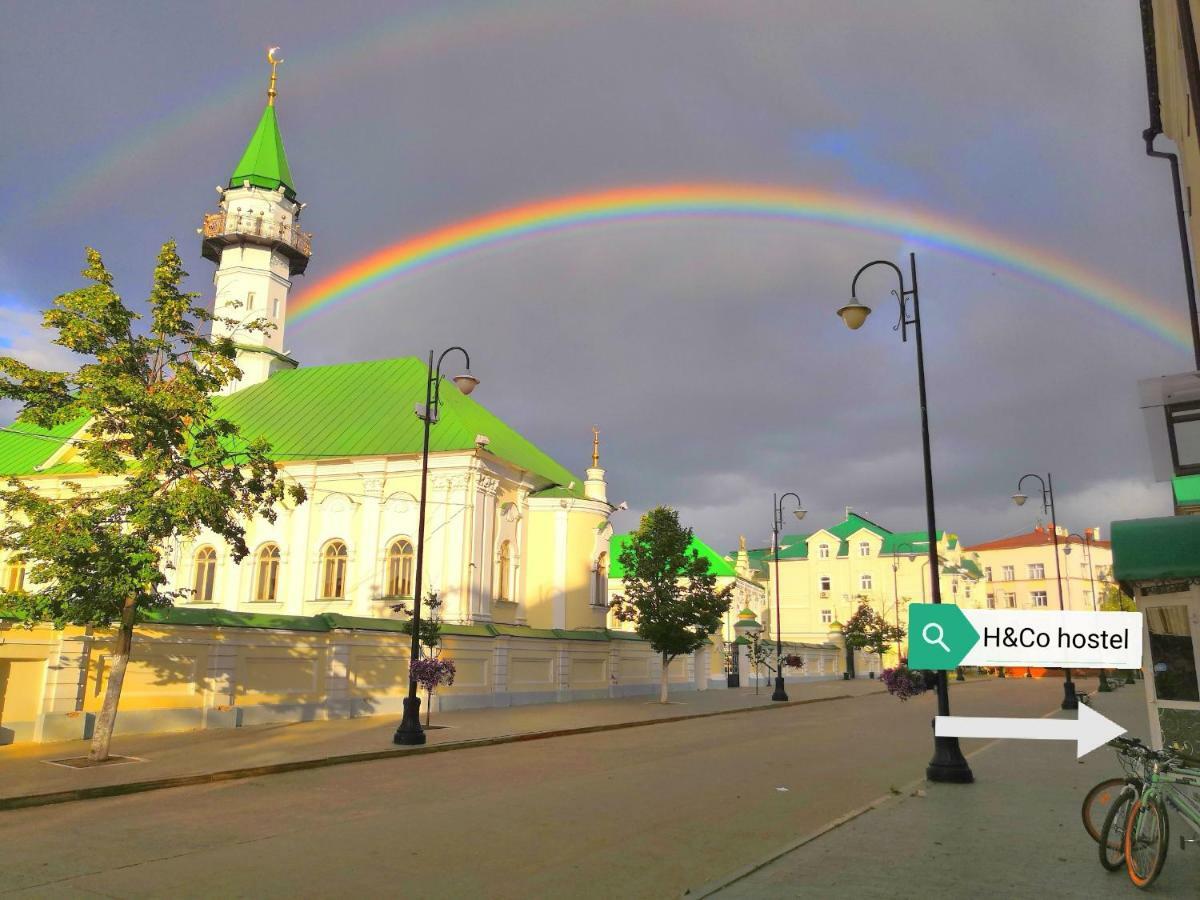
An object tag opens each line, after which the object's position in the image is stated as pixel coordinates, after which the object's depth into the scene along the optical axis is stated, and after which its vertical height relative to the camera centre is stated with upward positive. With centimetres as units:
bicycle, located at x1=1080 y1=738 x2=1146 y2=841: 743 -129
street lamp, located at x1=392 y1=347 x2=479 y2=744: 2003 -48
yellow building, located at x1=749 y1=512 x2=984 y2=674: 8962 +618
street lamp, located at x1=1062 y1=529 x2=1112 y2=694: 10463 +1167
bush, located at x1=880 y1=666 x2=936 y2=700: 1706 -83
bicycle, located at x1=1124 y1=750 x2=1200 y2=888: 705 -135
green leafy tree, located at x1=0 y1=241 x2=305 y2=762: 1611 +320
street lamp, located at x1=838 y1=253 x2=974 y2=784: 1344 +210
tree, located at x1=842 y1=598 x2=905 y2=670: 7100 +40
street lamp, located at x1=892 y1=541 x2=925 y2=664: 8810 +778
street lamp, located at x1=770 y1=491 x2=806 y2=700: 4023 +495
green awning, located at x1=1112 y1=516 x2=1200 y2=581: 886 +91
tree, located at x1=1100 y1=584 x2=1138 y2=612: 7606 +408
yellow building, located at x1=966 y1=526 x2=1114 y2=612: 10353 +818
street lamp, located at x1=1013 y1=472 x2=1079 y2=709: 3191 +179
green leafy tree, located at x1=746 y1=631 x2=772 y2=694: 5372 -93
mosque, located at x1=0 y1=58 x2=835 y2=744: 2745 +344
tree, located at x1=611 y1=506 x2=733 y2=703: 3803 +184
